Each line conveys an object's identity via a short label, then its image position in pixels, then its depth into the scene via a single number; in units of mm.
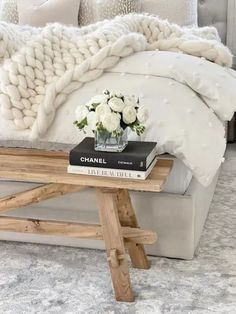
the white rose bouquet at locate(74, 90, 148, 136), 1867
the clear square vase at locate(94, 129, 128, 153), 1891
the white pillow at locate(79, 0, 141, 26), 3748
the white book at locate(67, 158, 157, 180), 1839
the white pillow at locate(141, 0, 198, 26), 3795
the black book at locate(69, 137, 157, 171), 1839
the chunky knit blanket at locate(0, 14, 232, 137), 2205
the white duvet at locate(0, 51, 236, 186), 2104
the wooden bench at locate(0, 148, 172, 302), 1868
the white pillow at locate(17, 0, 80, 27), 3725
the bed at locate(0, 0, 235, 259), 2188
